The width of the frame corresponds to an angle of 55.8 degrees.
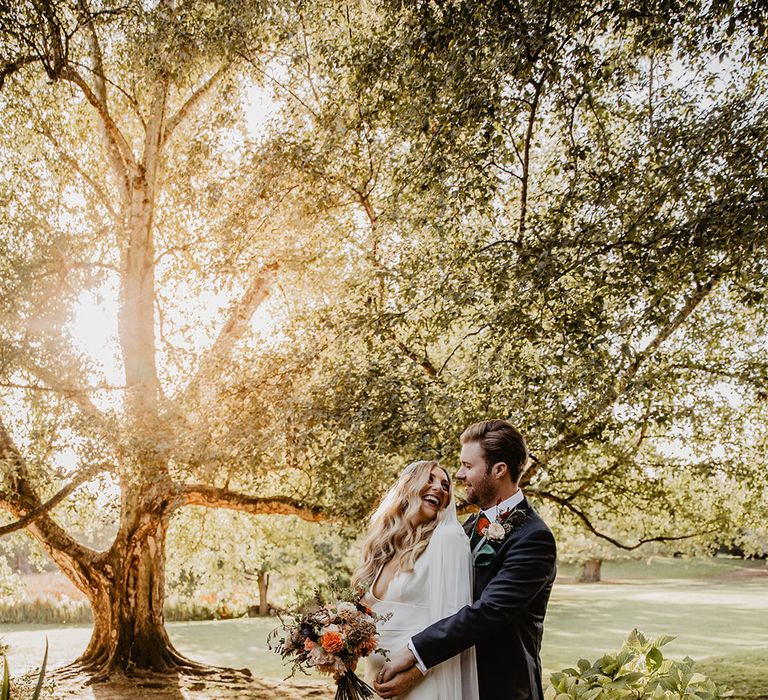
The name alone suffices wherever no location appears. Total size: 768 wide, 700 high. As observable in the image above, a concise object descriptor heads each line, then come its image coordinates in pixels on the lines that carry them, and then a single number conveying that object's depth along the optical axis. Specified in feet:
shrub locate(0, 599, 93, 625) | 74.28
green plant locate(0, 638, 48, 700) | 10.73
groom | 10.58
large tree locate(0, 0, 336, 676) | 29.45
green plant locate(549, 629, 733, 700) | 13.69
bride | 11.11
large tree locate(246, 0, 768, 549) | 19.97
